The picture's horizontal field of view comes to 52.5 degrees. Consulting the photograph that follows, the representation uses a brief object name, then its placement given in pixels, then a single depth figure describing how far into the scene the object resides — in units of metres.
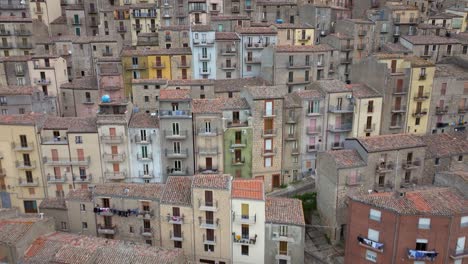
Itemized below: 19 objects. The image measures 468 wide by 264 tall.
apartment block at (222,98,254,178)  57.09
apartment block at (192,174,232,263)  45.97
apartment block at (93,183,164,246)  48.38
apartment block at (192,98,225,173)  56.00
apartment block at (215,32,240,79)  74.38
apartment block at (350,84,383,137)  60.81
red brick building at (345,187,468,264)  42.19
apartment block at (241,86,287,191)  57.06
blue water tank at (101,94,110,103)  57.82
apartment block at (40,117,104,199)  56.06
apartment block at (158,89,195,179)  55.75
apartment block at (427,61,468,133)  64.75
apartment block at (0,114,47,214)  55.41
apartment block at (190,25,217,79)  73.31
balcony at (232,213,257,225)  46.31
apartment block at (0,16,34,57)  82.50
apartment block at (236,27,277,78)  75.06
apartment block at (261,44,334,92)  69.44
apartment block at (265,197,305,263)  46.26
